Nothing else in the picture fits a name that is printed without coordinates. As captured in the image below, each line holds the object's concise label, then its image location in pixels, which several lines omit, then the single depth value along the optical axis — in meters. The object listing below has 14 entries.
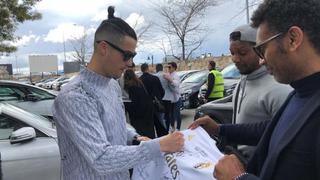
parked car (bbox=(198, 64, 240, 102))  7.48
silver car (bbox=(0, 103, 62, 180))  2.38
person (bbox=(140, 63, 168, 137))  4.97
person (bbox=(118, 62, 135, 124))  4.40
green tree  10.02
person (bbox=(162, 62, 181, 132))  5.91
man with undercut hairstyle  1.30
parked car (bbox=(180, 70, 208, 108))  8.54
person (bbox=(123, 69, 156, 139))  4.39
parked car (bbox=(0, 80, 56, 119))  4.41
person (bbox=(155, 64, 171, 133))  5.90
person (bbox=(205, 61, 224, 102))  6.29
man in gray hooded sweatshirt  1.71
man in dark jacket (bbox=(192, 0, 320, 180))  0.89
